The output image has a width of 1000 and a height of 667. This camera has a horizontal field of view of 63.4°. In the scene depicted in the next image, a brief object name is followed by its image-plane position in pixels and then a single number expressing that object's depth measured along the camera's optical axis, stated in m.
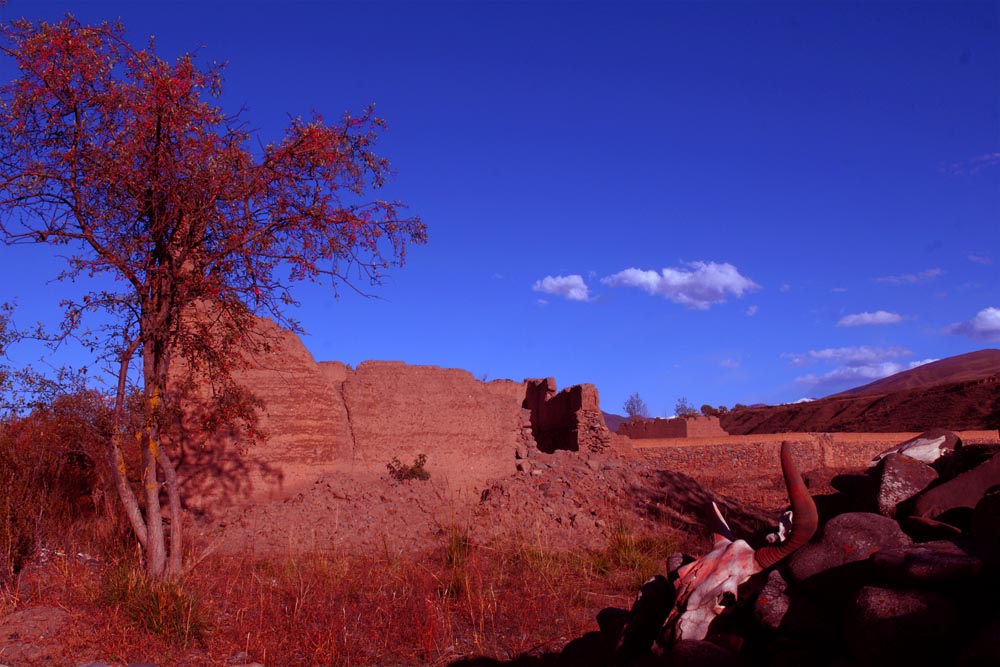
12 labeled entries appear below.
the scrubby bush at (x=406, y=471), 15.45
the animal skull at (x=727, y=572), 4.50
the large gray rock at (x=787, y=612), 4.12
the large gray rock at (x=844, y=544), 4.21
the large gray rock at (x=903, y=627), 3.41
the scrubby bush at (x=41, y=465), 8.98
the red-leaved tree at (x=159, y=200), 8.62
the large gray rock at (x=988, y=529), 3.50
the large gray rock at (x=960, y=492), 4.43
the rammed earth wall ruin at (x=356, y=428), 13.58
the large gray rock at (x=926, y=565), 3.53
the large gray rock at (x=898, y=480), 4.70
